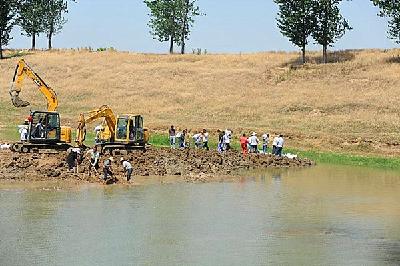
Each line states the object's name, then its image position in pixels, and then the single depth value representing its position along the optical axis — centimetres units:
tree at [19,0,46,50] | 11855
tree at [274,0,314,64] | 8631
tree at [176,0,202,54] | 11169
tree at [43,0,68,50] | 12312
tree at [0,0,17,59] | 10194
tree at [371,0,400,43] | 8219
